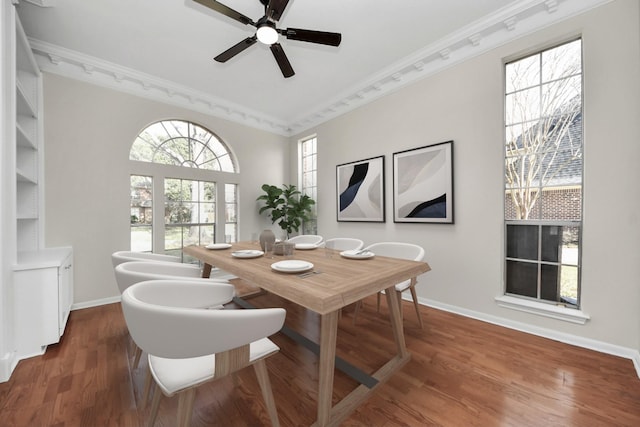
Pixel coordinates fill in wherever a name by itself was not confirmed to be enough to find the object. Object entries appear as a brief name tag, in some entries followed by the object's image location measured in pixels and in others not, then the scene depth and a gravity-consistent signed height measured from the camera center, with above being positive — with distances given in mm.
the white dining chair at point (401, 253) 2154 -447
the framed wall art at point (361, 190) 3447 +322
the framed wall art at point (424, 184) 2764 +334
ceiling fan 1755 +1483
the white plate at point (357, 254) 1956 -372
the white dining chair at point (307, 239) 3265 -416
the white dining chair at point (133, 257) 1977 -428
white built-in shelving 2582 +541
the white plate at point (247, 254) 2014 -377
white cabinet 1879 -768
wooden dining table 1182 -412
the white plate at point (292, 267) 1480 -360
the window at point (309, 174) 4664 +754
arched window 3494 +1017
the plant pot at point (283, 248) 2100 -335
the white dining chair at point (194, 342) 836 -500
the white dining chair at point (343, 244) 2910 -418
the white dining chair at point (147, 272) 1451 -456
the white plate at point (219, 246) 2552 -392
